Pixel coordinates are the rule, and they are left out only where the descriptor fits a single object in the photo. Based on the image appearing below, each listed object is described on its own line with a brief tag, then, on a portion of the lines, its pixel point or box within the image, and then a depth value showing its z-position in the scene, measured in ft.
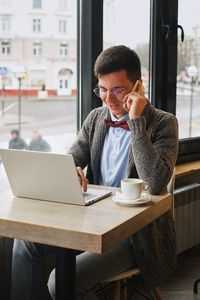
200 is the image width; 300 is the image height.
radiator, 10.69
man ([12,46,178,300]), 6.12
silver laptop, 5.39
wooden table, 4.70
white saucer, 5.51
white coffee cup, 5.64
